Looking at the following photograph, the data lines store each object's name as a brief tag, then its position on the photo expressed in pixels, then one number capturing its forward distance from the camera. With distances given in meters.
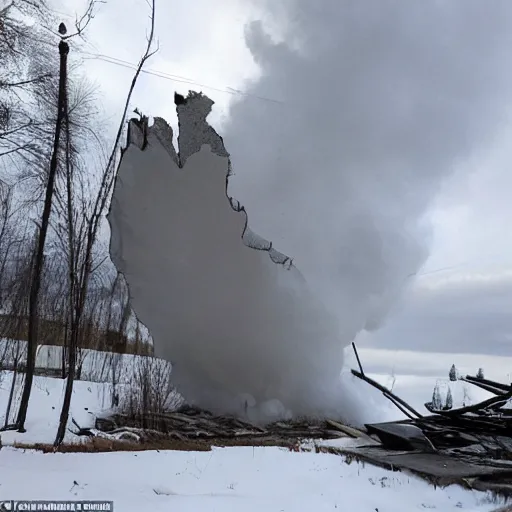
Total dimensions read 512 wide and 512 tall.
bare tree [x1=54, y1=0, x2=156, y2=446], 8.62
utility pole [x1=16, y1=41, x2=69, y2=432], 8.96
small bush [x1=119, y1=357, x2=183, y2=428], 11.09
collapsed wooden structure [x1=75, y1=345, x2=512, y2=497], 7.21
